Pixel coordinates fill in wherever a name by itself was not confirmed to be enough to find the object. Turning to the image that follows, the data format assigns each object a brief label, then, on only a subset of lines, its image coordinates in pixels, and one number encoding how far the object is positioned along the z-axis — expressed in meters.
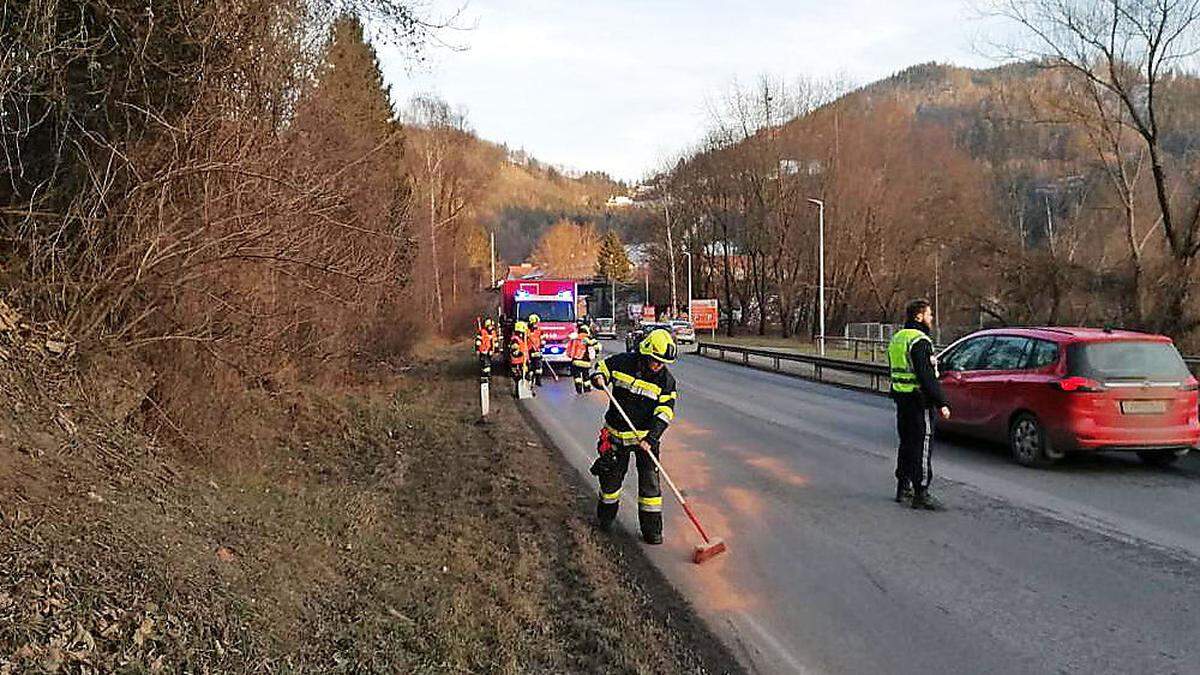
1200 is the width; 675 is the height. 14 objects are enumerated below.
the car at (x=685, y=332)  49.16
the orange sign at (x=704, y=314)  60.34
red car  9.94
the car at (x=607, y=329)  66.94
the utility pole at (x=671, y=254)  68.19
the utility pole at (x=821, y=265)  41.66
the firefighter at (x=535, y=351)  22.95
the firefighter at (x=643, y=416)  7.59
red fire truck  26.27
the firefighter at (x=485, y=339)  19.51
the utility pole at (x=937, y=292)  46.01
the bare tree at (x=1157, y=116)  27.58
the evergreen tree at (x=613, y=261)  113.94
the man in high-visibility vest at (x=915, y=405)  8.55
